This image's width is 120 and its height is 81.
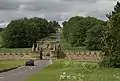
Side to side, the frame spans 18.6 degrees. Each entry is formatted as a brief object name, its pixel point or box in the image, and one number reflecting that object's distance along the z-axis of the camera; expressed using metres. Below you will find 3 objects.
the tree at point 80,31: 153.50
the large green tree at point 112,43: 52.22
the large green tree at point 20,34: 159.88
